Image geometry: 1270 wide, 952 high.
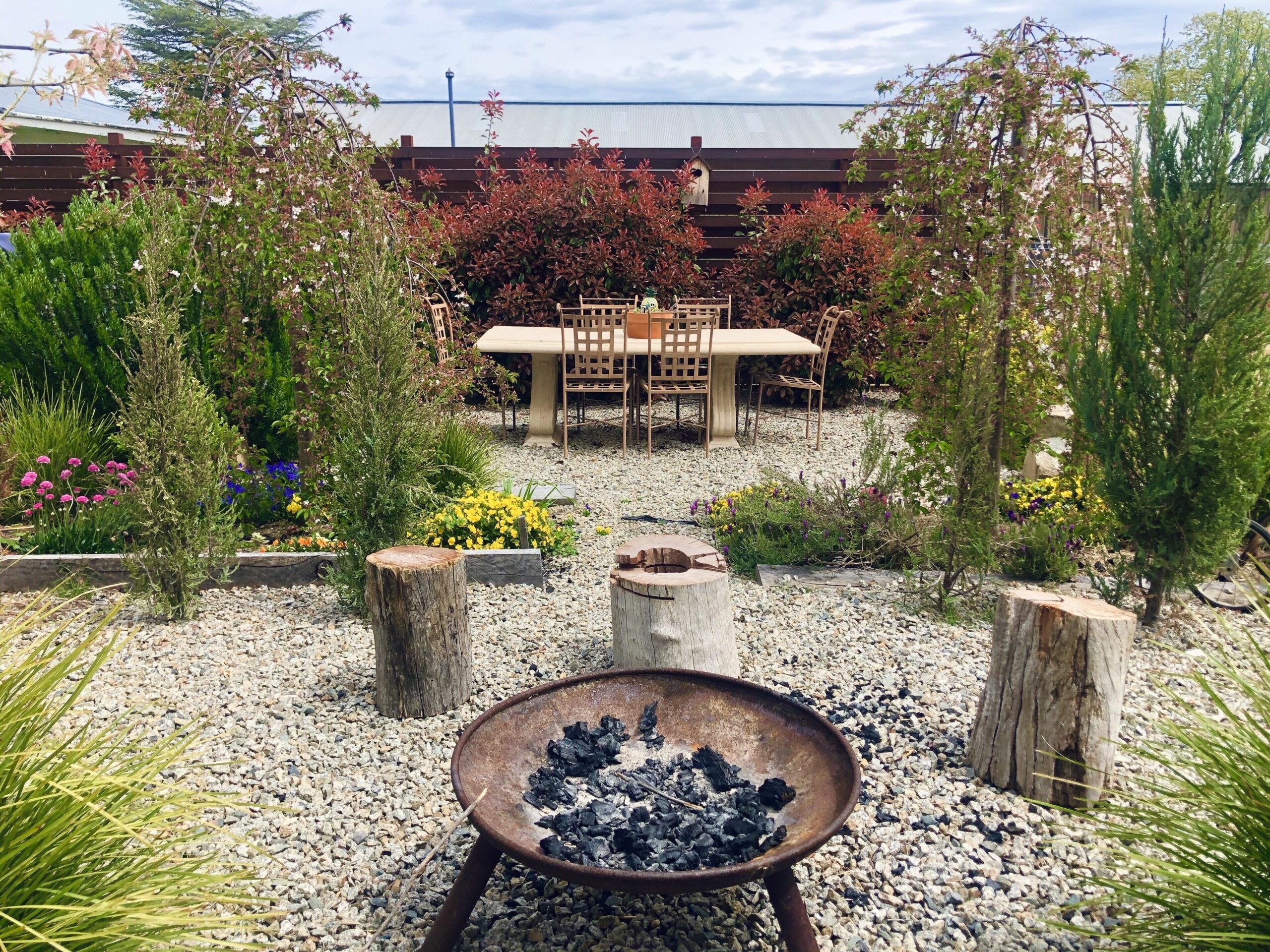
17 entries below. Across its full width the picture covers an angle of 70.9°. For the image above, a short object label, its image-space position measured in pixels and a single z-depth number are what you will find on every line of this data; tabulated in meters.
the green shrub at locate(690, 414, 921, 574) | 4.50
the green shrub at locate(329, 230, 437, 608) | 3.61
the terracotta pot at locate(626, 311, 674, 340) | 7.58
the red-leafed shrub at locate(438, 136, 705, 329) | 8.88
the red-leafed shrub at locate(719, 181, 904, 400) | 8.95
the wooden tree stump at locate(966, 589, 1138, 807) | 2.47
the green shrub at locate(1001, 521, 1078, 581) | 4.28
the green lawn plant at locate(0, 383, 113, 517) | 4.72
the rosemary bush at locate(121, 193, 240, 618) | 3.53
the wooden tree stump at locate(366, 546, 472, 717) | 2.92
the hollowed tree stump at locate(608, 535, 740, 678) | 3.04
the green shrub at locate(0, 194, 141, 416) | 5.20
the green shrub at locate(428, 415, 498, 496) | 5.18
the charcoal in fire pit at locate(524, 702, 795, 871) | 1.96
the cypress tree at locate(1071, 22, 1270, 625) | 3.40
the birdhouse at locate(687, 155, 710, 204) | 9.73
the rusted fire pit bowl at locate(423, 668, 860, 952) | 1.73
